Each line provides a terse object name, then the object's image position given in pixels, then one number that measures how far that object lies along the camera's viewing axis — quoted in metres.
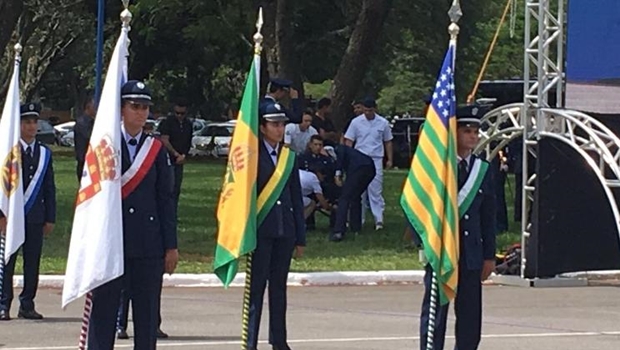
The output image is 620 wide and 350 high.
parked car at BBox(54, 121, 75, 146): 71.44
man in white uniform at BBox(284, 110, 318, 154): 20.62
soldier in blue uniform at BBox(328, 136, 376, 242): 20.33
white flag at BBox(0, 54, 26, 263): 13.00
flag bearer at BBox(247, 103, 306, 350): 11.18
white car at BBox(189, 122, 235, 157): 58.74
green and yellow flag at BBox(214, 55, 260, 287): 10.68
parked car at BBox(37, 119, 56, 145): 70.69
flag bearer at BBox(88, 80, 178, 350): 9.26
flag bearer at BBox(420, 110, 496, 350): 10.16
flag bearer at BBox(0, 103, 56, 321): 13.53
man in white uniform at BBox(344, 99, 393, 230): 20.92
